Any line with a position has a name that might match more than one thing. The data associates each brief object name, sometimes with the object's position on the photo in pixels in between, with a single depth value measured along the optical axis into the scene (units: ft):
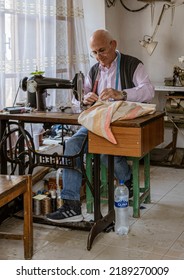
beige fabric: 8.70
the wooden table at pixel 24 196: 7.48
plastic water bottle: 9.68
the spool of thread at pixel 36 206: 10.70
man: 9.92
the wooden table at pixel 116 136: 8.67
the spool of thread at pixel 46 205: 10.72
